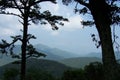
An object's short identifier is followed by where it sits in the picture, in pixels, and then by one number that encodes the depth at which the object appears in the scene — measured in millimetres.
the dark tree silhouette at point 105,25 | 8048
